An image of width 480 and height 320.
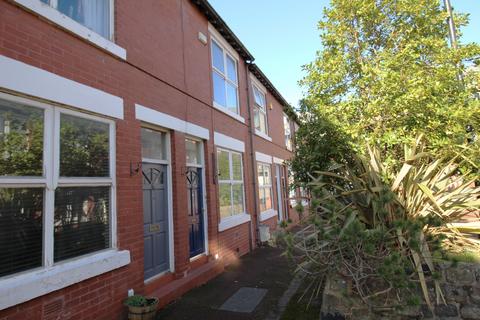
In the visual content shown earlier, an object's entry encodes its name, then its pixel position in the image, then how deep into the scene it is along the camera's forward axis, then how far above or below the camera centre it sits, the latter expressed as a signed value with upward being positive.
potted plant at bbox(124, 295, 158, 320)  4.25 -1.38
